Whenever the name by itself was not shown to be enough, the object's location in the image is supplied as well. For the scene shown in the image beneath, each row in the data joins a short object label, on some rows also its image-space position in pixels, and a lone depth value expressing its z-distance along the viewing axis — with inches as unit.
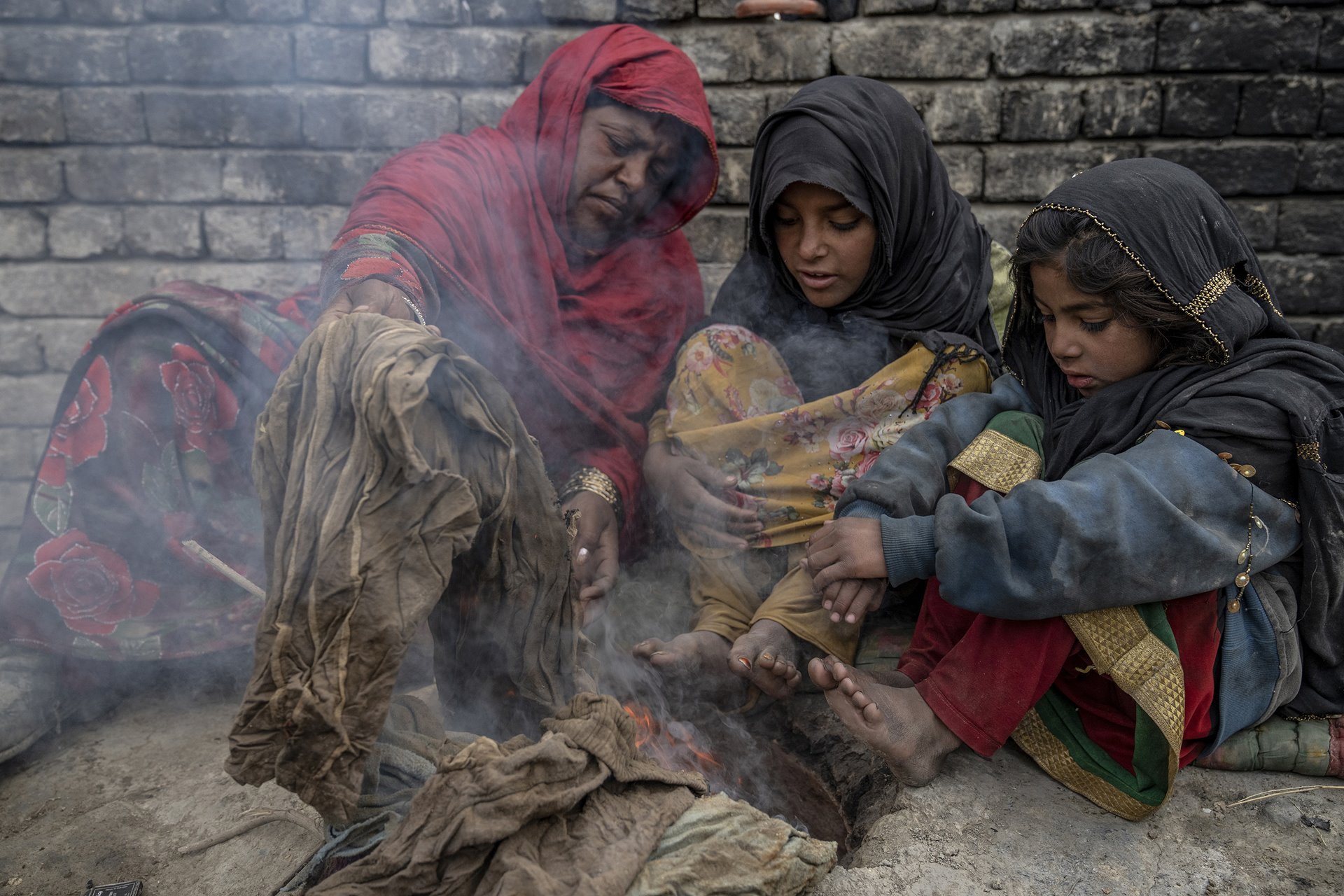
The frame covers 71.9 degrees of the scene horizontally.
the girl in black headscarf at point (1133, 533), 79.7
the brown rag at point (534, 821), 62.2
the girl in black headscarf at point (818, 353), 109.4
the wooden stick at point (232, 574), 84.0
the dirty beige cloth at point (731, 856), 65.3
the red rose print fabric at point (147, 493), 108.8
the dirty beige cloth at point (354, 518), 62.6
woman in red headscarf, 108.6
